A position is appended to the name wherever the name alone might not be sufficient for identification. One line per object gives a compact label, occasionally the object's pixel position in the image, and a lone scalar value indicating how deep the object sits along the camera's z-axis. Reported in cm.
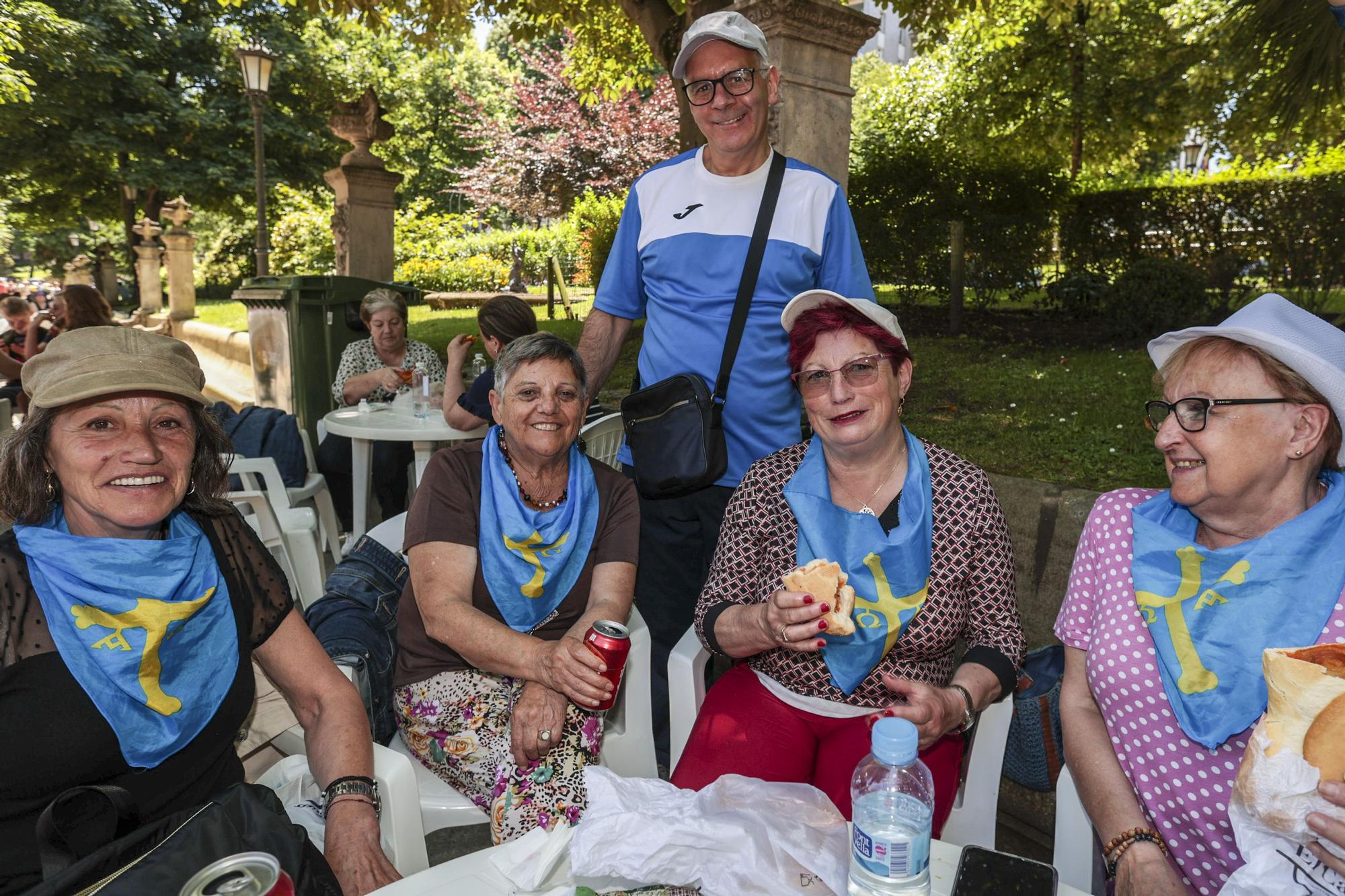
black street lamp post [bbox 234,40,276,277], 1099
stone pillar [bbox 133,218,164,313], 2030
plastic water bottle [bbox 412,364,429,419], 502
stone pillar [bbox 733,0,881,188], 431
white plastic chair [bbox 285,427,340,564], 482
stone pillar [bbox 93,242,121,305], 2762
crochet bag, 230
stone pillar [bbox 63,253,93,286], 1991
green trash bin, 750
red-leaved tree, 2238
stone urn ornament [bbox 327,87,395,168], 902
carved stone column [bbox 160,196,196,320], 1750
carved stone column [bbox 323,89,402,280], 905
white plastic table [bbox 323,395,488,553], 454
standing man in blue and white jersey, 272
